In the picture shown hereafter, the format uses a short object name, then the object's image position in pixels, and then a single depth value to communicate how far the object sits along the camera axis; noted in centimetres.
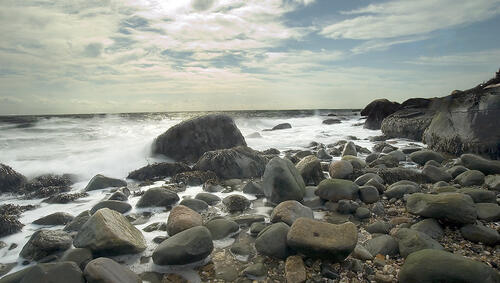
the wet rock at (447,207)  317
